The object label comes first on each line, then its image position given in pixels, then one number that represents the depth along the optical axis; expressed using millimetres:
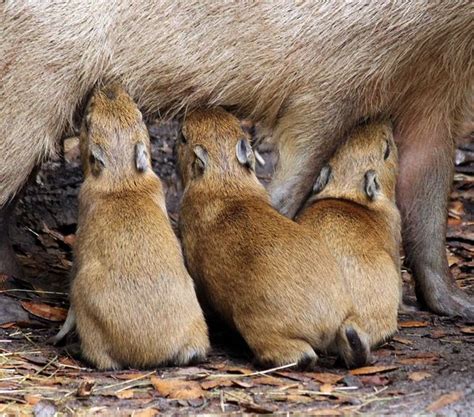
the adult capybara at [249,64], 11336
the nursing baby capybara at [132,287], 9625
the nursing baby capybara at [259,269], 9586
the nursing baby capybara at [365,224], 10344
